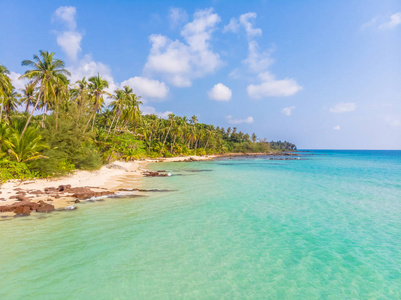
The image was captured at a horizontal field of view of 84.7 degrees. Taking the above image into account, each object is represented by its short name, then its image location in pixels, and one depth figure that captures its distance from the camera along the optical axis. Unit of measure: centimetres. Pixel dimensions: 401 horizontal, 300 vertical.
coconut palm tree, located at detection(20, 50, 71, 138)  2272
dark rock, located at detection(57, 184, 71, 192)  1735
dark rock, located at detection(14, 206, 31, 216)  1170
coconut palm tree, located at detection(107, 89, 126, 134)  3824
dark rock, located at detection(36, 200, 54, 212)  1235
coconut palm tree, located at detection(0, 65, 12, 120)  2587
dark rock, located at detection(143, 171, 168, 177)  3025
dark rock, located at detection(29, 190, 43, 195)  1561
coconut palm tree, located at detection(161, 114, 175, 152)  7406
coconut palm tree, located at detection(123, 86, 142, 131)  4272
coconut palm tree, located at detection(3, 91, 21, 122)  3564
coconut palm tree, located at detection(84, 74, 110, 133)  3212
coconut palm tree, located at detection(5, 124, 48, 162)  1819
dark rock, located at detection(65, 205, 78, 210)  1298
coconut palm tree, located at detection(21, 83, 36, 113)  3499
